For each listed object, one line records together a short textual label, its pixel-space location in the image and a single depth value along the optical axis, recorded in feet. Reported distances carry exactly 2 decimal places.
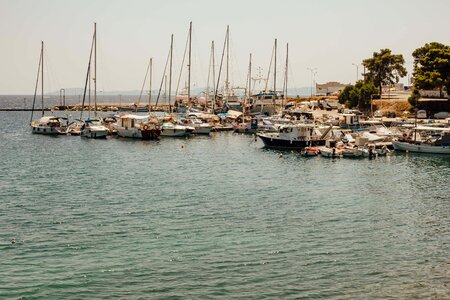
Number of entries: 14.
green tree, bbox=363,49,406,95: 455.63
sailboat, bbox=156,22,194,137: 329.93
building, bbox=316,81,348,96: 574.97
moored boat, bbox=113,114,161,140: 315.17
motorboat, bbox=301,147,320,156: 246.47
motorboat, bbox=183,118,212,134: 346.33
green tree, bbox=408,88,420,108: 370.37
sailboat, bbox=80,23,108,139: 318.04
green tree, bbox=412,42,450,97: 351.87
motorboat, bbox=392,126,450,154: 247.29
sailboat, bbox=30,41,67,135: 349.41
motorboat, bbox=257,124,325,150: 263.29
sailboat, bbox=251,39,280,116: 430.20
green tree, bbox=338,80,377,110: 413.80
